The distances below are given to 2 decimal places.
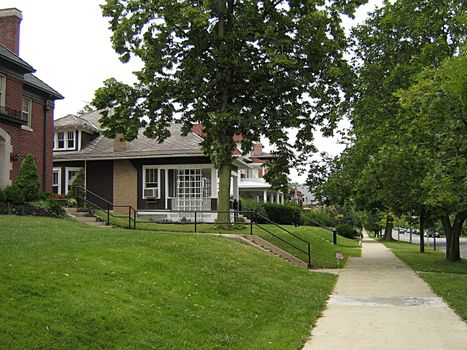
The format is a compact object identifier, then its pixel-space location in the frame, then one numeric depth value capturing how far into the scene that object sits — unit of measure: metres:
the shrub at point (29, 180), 21.34
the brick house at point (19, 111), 22.89
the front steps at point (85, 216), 21.38
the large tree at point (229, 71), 21.25
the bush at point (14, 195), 20.02
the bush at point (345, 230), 49.03
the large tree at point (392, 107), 17.70
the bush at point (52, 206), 20.94
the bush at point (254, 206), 34.38
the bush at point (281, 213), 37.78
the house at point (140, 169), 29.19
